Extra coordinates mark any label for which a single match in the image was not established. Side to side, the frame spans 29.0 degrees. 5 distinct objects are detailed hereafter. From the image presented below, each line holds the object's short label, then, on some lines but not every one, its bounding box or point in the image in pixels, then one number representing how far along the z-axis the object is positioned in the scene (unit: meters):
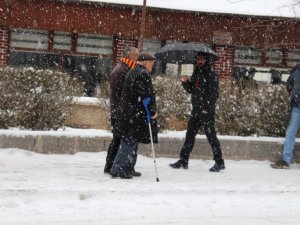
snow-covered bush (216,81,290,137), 10.50
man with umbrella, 8.70
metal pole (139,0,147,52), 16.08
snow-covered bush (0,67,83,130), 9.65
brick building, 17.88
